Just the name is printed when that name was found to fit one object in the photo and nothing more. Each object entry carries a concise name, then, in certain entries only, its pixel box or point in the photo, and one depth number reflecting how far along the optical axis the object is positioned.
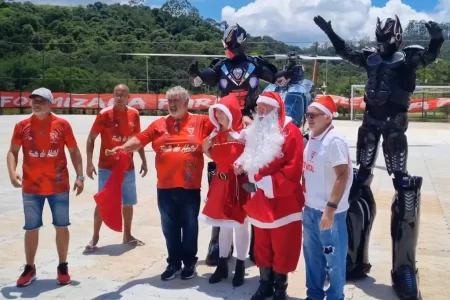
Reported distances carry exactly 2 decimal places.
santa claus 4.04
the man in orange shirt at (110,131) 5.81
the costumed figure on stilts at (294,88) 5.54
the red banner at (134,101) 29.59
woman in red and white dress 4.55
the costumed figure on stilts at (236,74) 5.52
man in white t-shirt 3.79
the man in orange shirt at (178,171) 4.84
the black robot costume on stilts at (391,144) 4.61
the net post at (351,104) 28.45
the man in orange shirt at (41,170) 4.69
